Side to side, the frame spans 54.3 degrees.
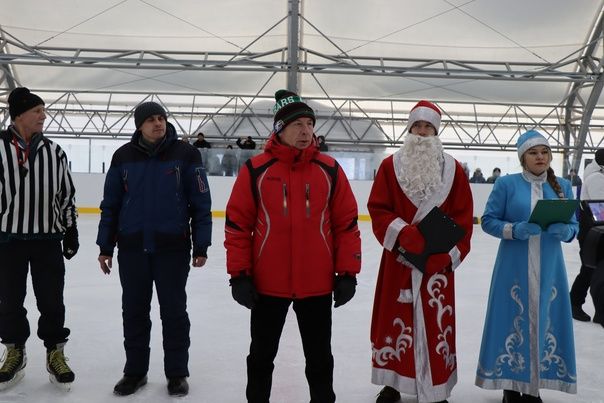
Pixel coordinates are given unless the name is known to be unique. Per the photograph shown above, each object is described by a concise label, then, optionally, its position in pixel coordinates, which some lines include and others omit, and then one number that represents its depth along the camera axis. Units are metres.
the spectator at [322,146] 11.74
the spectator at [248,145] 12.53
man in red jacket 2.19
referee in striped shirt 2.70
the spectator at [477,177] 14.05
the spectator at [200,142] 13.04
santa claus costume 2.42
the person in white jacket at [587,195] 4.18
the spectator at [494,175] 14.35
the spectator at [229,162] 11.95
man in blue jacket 2.67
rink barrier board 12.62
